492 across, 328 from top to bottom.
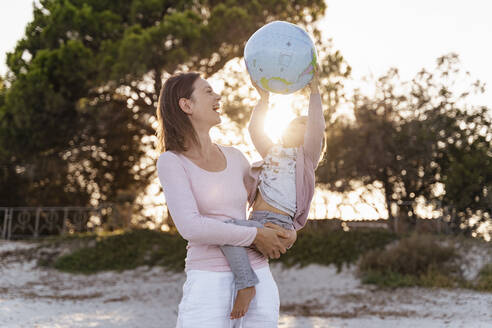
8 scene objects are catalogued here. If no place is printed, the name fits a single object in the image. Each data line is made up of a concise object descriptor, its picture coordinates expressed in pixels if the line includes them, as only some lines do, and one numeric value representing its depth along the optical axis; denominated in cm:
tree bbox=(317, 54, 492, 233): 1633
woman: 222
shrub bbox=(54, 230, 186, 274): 1407
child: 254
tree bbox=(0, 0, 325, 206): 1605
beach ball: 275
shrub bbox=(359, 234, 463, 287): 1095
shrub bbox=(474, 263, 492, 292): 1045
